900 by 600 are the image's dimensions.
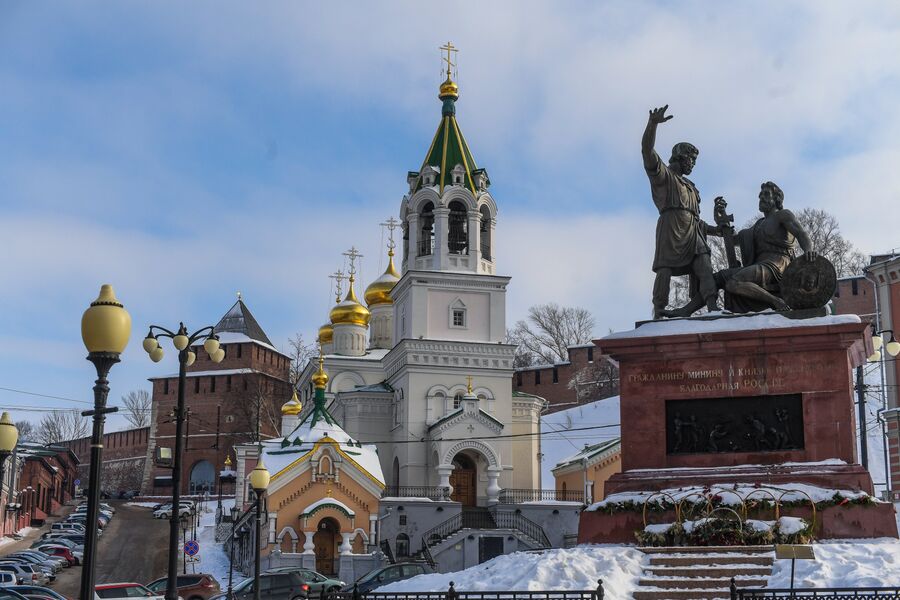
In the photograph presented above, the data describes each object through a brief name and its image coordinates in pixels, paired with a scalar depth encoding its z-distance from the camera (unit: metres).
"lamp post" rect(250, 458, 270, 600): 20.08
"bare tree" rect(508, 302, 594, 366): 92.31
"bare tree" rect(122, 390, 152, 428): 119.75
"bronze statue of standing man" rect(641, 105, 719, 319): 21.16
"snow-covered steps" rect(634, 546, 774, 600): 15.74
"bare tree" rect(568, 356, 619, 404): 80.12
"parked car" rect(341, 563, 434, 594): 26.02
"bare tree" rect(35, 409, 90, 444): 127.99
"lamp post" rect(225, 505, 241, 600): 46.20
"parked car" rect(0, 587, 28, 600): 22.66
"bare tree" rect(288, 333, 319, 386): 91.19
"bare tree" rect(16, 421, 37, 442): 124.41
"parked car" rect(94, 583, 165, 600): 26.83
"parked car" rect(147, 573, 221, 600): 30.03
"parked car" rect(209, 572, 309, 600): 26.26
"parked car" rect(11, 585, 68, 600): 24.48
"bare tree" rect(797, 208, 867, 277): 71.38
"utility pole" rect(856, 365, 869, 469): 29.17
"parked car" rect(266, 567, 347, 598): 28.23
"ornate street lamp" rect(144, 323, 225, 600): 16.22
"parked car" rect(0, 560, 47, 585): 34.82
